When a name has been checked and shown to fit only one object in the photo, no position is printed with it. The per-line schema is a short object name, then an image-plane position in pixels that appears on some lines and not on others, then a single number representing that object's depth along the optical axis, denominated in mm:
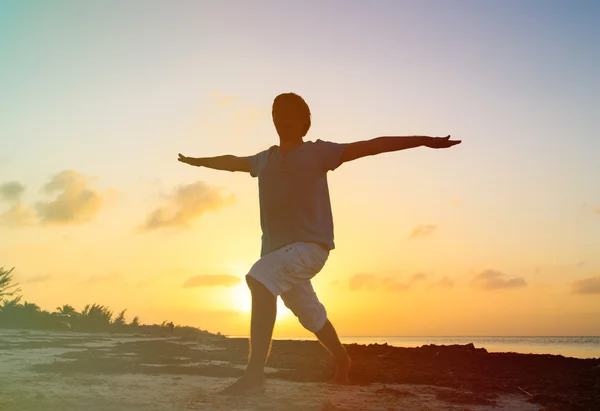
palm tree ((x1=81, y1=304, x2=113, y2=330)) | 15098
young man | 4262
